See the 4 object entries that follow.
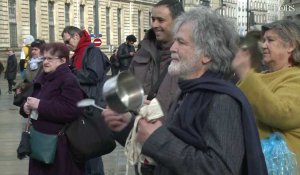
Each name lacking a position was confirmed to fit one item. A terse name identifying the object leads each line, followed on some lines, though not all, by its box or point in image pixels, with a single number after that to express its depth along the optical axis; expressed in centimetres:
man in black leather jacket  1927
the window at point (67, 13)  5505
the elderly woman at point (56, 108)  523
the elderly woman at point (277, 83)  328
